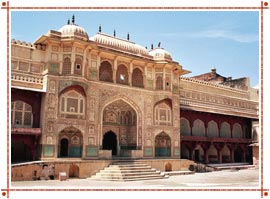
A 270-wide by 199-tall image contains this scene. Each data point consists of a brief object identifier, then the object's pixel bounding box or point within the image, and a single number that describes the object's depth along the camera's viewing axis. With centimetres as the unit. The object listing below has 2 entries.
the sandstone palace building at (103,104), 1529
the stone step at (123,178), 1444
